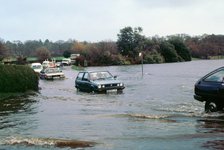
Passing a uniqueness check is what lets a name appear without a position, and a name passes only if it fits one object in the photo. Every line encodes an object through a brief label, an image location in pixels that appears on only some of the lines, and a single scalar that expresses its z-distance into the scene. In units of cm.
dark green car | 2764
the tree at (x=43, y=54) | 13620
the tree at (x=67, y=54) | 14838
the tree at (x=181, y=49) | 12500
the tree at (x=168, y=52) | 12381
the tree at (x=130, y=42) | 12404
